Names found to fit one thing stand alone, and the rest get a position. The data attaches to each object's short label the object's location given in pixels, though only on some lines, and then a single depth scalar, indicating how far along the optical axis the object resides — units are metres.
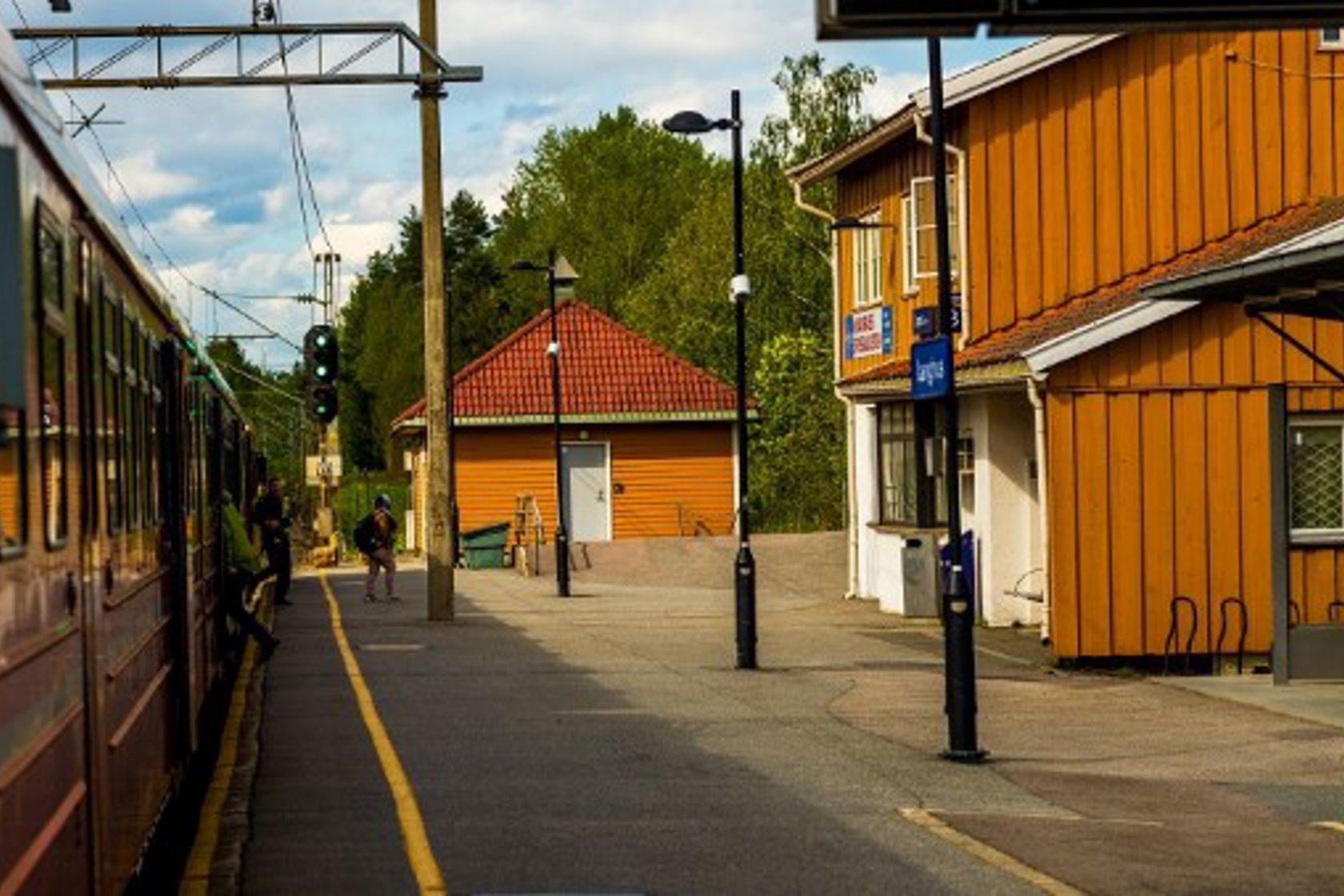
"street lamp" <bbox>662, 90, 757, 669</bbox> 24.20
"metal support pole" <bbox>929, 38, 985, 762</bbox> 16.67
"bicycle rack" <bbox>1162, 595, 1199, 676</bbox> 25.44
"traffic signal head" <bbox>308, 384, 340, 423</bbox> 33.25
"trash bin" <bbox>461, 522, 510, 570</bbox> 53.59
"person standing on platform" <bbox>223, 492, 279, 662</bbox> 22.34
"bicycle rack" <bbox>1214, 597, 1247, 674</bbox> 25.45
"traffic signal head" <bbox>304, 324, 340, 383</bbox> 32.81
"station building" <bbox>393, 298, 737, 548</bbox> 57.81
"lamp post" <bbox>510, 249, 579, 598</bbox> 40.97
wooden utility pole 32.72
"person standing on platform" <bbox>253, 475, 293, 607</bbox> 37.16
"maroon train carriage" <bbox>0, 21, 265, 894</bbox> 6.01
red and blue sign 34.91
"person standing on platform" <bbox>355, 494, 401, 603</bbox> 39.12
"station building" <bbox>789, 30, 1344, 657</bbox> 25.55
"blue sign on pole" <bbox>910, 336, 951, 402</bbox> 16.73
